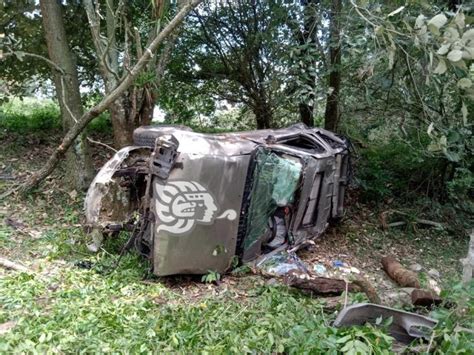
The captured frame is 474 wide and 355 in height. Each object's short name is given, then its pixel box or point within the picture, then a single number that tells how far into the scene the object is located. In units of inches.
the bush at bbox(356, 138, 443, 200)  280.5
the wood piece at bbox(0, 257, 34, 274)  149.7
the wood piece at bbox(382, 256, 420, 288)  171.5
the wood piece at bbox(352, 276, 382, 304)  129.2
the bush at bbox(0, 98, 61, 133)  304.3
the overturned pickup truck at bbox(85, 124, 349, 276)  149.2
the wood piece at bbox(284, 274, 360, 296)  143.7
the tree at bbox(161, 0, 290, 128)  277.4
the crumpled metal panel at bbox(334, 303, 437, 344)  100.6
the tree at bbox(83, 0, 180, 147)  212.2
